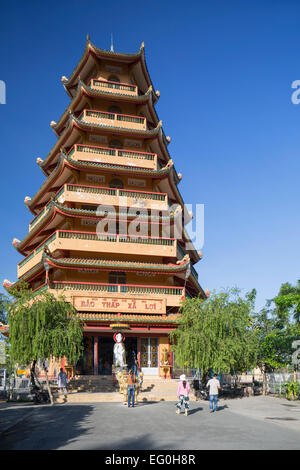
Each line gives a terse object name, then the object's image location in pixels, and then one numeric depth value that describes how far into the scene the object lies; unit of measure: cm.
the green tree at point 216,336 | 2206
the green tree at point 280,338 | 2573
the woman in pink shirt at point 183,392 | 1561
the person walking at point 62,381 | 2206
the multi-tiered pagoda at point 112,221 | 2822
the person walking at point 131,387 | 1715
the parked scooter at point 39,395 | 2097
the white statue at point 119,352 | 2339
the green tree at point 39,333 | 2011
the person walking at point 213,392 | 1667
